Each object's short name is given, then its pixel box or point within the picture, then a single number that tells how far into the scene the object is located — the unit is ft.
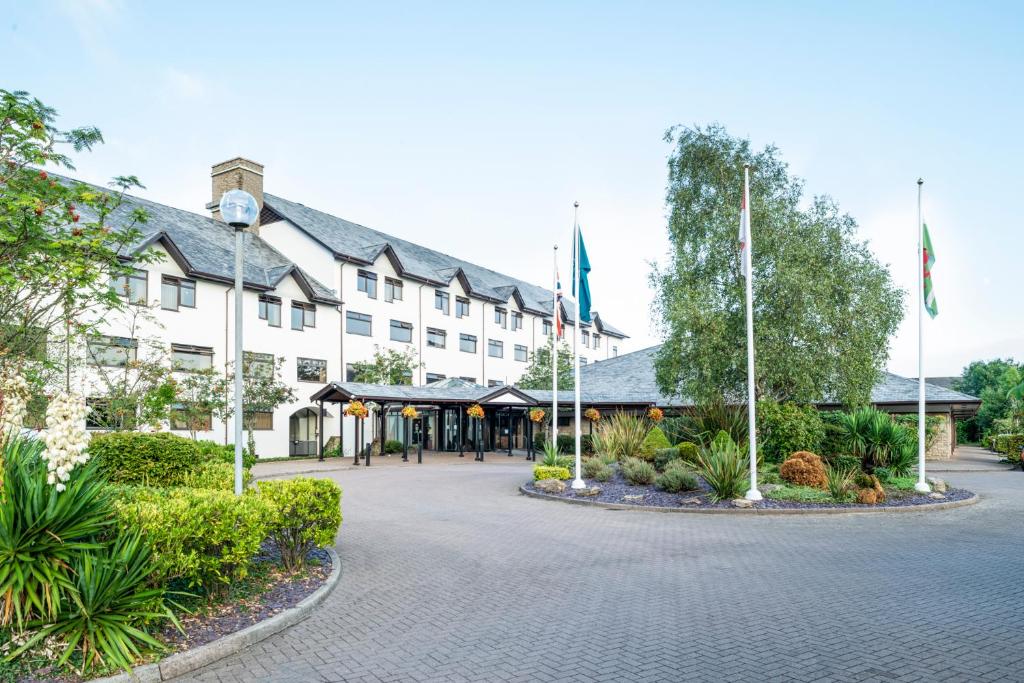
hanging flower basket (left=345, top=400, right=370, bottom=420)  94.79
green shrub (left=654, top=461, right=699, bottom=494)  54.39
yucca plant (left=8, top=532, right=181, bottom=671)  17.38
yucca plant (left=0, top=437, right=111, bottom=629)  17.69
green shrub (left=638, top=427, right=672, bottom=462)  72.84
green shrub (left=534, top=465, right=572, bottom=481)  62.03
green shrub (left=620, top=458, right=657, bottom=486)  59.82
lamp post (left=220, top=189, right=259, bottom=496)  26.76
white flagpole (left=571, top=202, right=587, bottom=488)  57.41
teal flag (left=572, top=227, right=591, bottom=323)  57.98
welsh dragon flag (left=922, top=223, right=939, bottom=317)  55.62
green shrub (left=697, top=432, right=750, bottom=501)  51.29
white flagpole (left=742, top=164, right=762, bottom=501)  49.67
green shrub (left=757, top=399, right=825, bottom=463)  63.82
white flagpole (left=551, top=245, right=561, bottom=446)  62.95
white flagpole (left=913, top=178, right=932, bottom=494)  55.16
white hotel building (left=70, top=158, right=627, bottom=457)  98.02
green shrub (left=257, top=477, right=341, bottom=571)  26.78
